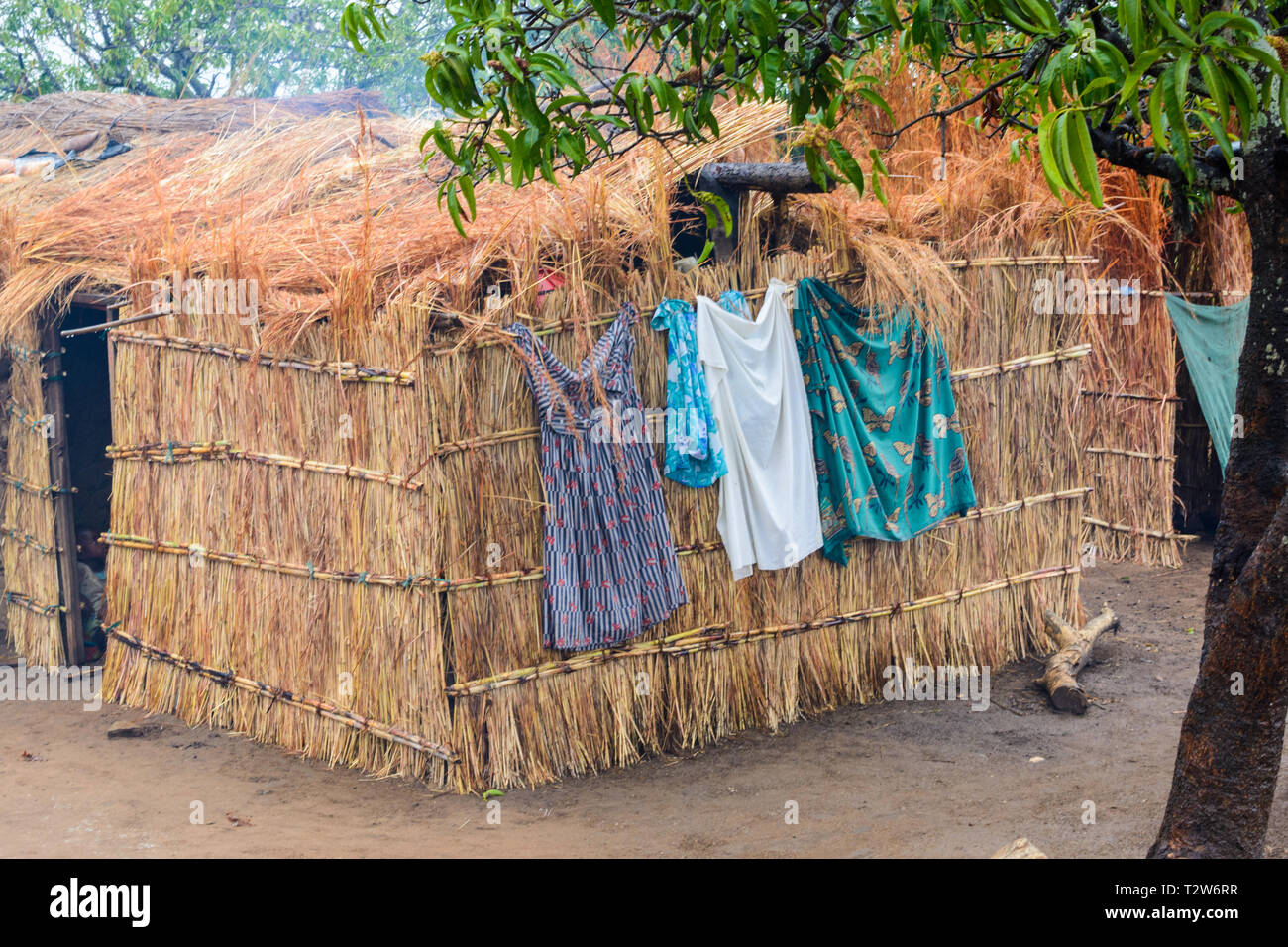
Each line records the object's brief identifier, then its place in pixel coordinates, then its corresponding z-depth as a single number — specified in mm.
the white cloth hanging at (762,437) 5395
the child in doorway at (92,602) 7305
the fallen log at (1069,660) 5910
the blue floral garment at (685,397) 5234
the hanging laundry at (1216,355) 8453
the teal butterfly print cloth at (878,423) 5723
